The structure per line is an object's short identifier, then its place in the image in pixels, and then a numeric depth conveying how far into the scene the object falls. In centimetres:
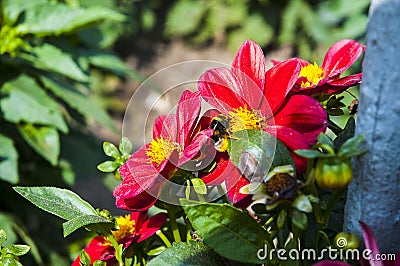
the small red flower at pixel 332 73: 73
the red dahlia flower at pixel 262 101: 70
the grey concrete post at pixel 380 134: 64
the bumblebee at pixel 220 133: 70
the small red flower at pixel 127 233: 76
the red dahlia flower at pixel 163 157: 70
